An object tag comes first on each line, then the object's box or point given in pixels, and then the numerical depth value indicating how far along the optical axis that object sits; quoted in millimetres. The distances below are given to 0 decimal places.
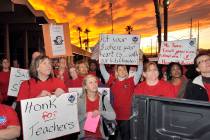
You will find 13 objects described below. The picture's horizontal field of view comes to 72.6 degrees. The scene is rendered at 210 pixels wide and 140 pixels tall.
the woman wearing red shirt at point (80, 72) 2946
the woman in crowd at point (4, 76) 3472
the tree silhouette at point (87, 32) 43064
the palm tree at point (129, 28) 40590
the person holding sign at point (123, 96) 2624
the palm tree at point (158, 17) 8199
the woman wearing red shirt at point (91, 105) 2034
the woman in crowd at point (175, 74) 2605
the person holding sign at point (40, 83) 1987
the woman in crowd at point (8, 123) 1421
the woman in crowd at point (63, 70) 3163
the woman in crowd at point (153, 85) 2115
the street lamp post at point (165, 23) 7706
